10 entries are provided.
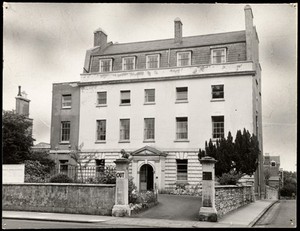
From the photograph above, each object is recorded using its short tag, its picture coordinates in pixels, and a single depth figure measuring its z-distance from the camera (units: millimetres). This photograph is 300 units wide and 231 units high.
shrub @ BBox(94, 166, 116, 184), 19797
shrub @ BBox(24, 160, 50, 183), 29578
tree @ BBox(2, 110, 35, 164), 31328
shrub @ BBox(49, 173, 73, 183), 20984
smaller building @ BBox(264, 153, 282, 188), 62938
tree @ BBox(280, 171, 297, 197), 59762
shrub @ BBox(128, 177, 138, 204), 18906
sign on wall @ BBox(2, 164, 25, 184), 20922
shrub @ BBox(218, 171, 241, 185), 23016
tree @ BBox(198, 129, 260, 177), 27609
